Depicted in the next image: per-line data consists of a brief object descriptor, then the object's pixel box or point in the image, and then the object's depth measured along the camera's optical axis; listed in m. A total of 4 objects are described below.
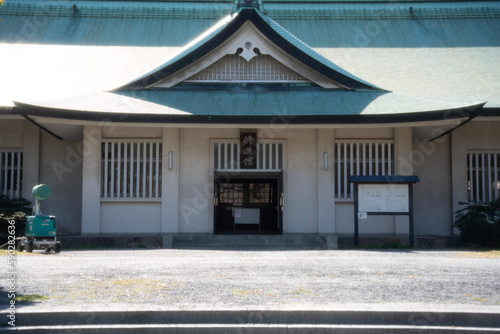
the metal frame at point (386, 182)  15.75
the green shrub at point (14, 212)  16.19
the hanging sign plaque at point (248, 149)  17.97
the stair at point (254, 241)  16.27
